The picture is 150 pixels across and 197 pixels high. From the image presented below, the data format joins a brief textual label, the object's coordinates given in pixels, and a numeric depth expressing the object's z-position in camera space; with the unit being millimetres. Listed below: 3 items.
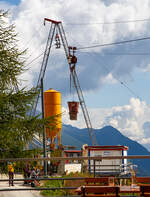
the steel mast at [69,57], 64300
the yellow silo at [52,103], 49781
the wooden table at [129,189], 10555
